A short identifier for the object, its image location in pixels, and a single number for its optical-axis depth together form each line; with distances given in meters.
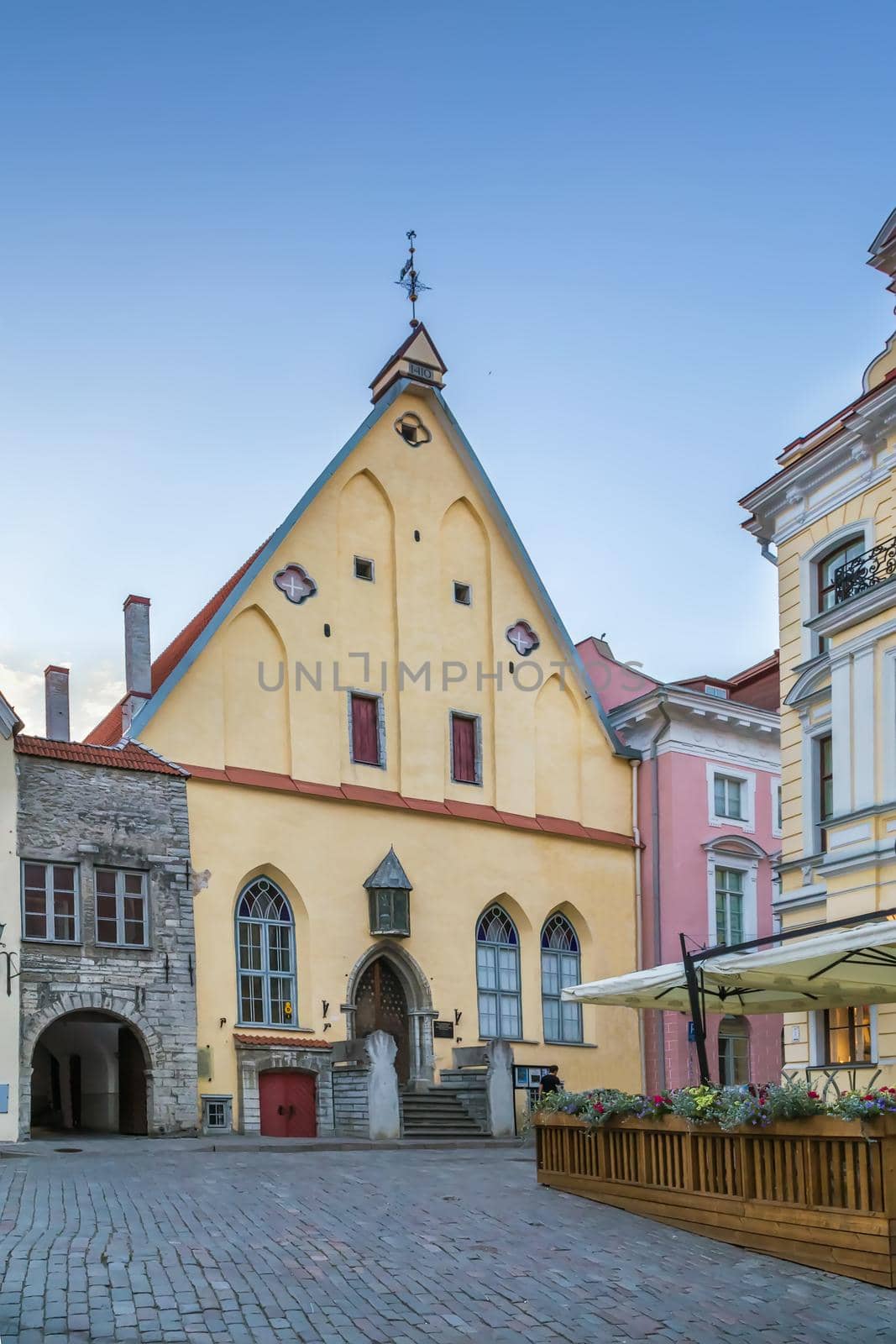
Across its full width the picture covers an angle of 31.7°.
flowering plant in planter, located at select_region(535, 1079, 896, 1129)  12.31
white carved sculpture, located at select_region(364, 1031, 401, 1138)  24.95
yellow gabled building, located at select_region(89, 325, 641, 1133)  27.06
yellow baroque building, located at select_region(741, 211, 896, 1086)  21.19
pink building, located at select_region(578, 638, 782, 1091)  31.91
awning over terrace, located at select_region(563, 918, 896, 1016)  14.09
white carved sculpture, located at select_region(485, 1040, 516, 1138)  26.41
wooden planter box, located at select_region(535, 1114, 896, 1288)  12.16
